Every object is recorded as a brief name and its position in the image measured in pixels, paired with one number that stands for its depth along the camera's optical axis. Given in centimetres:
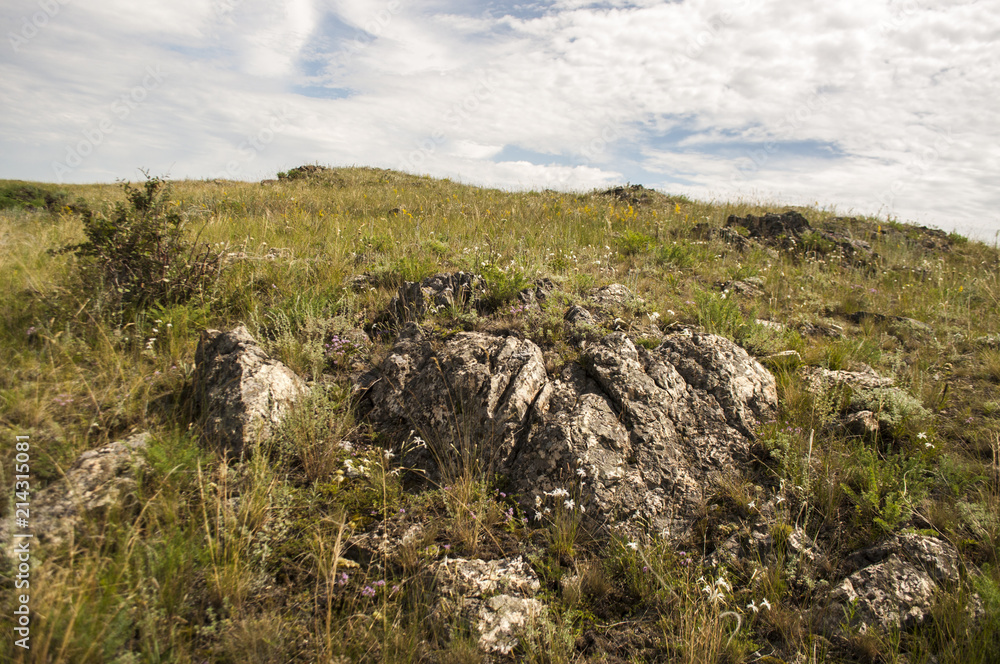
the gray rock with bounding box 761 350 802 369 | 416
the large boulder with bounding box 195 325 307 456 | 312
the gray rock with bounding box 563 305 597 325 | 437
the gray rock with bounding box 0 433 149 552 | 232
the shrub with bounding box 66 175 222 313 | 444
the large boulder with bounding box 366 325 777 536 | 299
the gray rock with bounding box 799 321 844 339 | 532
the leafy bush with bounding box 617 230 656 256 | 745
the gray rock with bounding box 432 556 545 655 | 224
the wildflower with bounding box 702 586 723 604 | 228
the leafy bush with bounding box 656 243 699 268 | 704
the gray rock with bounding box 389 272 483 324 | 473
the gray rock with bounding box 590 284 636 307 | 485
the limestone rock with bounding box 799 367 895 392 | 375
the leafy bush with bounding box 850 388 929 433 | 337
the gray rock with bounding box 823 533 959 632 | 225
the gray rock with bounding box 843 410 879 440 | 335
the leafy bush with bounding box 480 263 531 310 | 490
